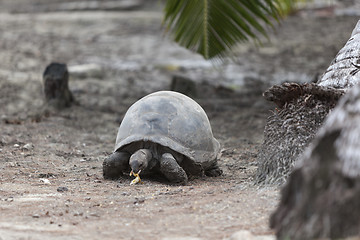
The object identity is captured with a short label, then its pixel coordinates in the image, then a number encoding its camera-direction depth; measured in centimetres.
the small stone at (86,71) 1731
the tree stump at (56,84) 1380
